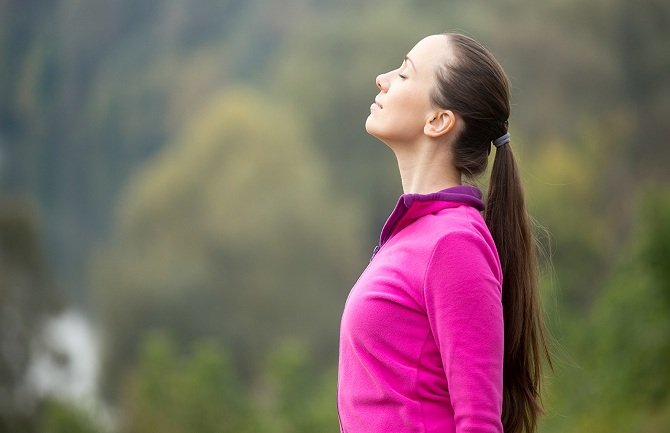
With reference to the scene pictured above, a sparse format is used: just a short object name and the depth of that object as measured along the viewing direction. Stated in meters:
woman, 5.48
